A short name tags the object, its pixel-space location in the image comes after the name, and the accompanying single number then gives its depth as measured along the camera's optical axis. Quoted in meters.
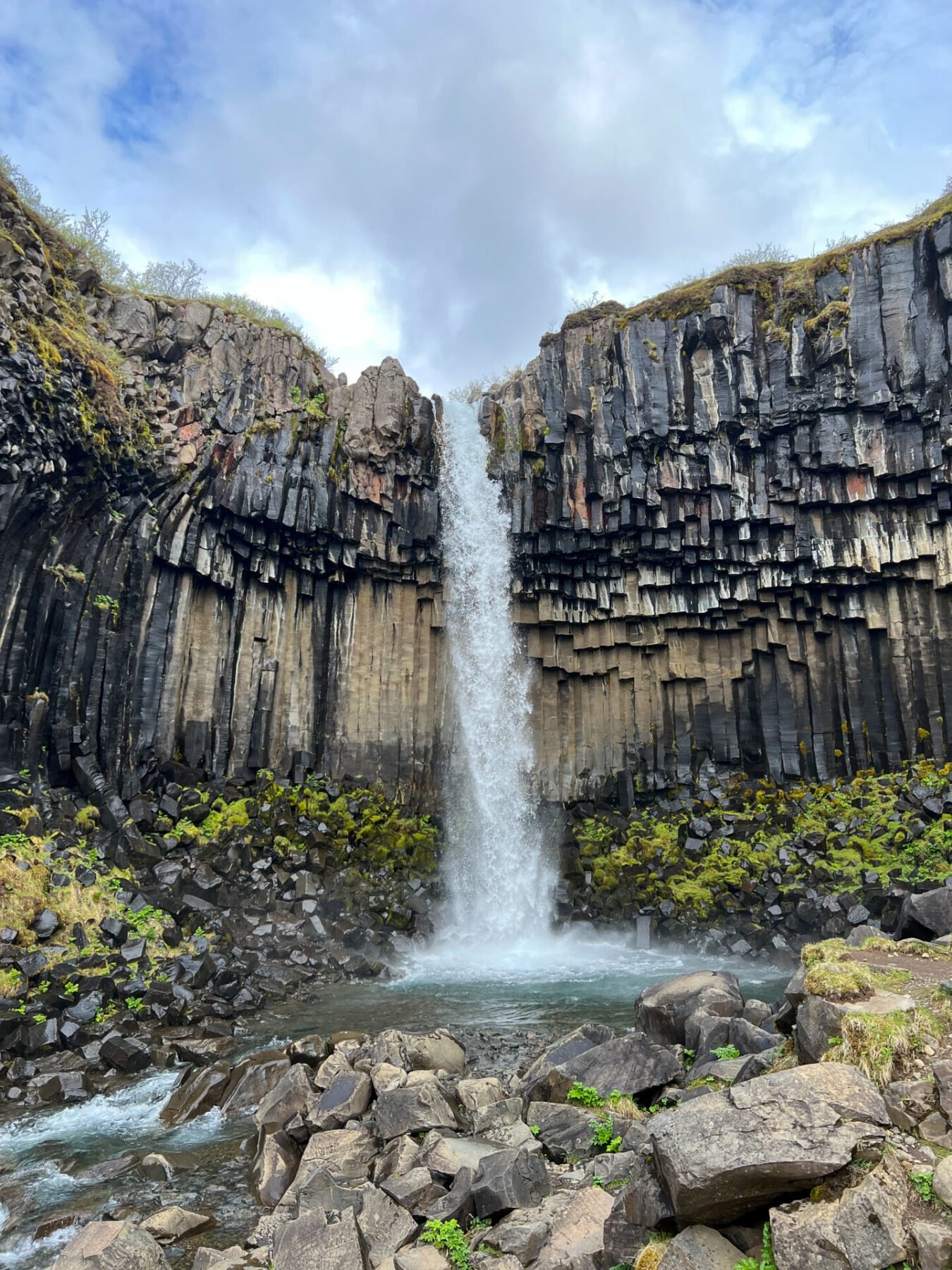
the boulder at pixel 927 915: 9.49
